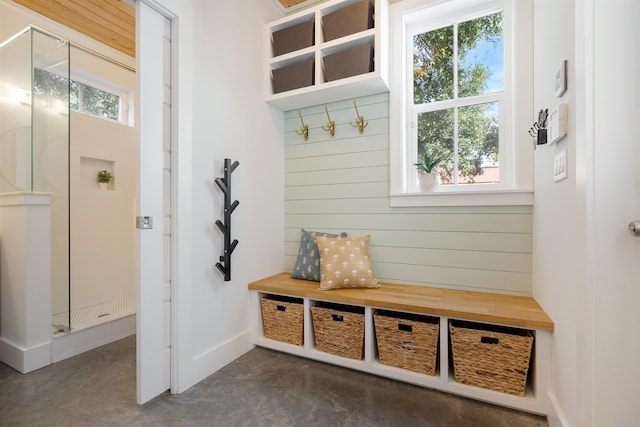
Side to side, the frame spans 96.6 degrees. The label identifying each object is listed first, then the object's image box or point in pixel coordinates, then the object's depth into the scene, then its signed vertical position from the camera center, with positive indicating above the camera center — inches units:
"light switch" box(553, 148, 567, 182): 47.3 +8.2
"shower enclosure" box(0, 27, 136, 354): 81.0 +14.7
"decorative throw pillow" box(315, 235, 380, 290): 78.5 -14.9
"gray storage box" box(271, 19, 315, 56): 87.4 +55.1
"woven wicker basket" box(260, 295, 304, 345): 80.7 -31.0
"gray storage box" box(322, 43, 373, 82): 78.9 +42.7
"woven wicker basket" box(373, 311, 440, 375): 65.6 -30.6
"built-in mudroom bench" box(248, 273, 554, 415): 57.4 -26.7
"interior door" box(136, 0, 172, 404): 58.2 +2.0
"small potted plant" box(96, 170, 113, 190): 110.0 +13.2
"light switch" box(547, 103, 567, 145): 46.5 +15.2
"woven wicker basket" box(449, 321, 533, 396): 57.7 -30.3
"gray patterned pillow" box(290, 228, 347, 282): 87.4 -14.8
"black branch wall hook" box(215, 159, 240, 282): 74.4 -3.3
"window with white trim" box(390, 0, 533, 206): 72.5 +32.3
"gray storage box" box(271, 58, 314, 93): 87.1 +42.9
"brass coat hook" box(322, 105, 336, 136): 94.5 +28.7
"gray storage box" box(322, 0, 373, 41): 79.6 +55.1
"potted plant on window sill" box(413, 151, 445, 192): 81.9 +11.2
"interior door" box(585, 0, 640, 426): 37.4 +0.2
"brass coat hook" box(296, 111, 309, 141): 98.9 +28.6
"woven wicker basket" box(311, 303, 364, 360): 73.4 -31.2
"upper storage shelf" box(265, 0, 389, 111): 79.0 +47.9
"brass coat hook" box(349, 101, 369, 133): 90.1 +28.6
